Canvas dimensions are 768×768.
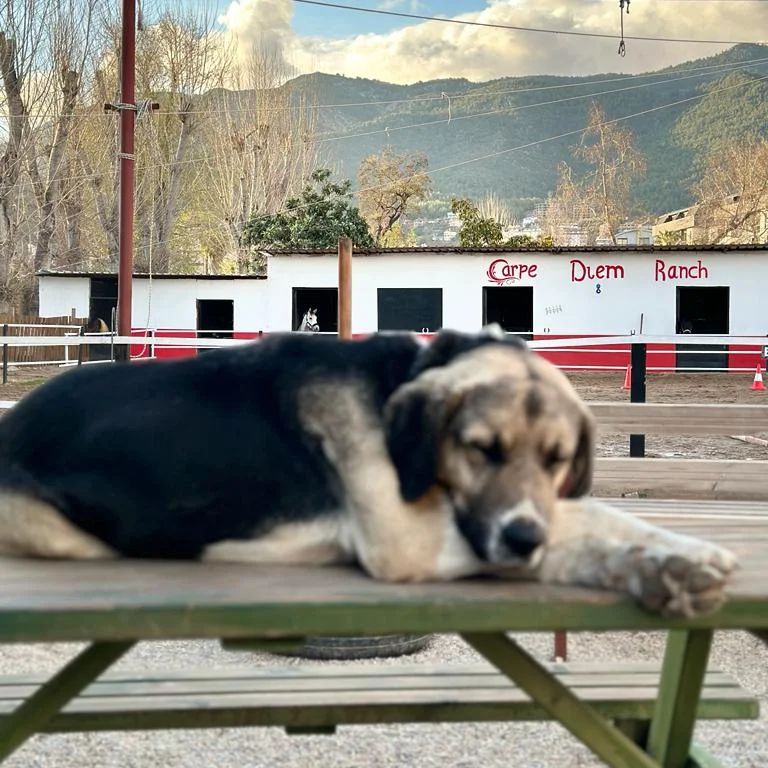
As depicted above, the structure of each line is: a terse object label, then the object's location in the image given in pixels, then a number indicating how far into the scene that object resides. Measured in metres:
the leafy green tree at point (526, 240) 42.54
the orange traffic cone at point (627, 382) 20.63
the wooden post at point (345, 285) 7.80
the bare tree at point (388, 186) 59.19
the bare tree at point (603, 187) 56.41
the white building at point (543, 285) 25.44
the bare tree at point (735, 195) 51.00
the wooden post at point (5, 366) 17.04
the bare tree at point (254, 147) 51.50
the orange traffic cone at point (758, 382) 20.40
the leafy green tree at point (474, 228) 42.69
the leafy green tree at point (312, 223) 37.88
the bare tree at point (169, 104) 44.38
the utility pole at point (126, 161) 19.14
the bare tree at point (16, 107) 35.56
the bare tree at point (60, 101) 37.44
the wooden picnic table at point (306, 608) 1.96
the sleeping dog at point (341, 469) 2.07
